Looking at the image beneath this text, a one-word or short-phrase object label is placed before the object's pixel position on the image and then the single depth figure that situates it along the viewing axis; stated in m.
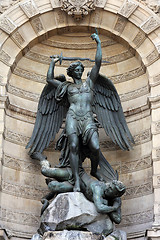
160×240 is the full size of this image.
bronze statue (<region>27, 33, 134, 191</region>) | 10.70
